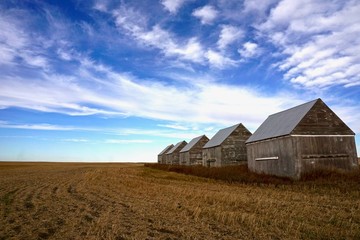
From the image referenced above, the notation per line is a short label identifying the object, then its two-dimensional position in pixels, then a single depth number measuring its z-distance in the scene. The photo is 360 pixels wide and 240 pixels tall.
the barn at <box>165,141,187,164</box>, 67.00
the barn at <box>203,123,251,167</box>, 37.84
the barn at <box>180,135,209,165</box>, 53.59
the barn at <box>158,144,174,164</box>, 80.94
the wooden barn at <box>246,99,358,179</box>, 22.14
